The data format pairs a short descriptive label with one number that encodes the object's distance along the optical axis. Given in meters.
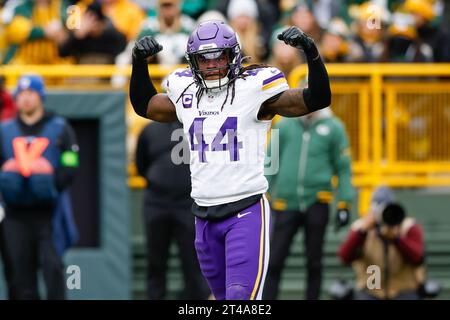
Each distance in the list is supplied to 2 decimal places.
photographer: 10.48
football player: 7.27
